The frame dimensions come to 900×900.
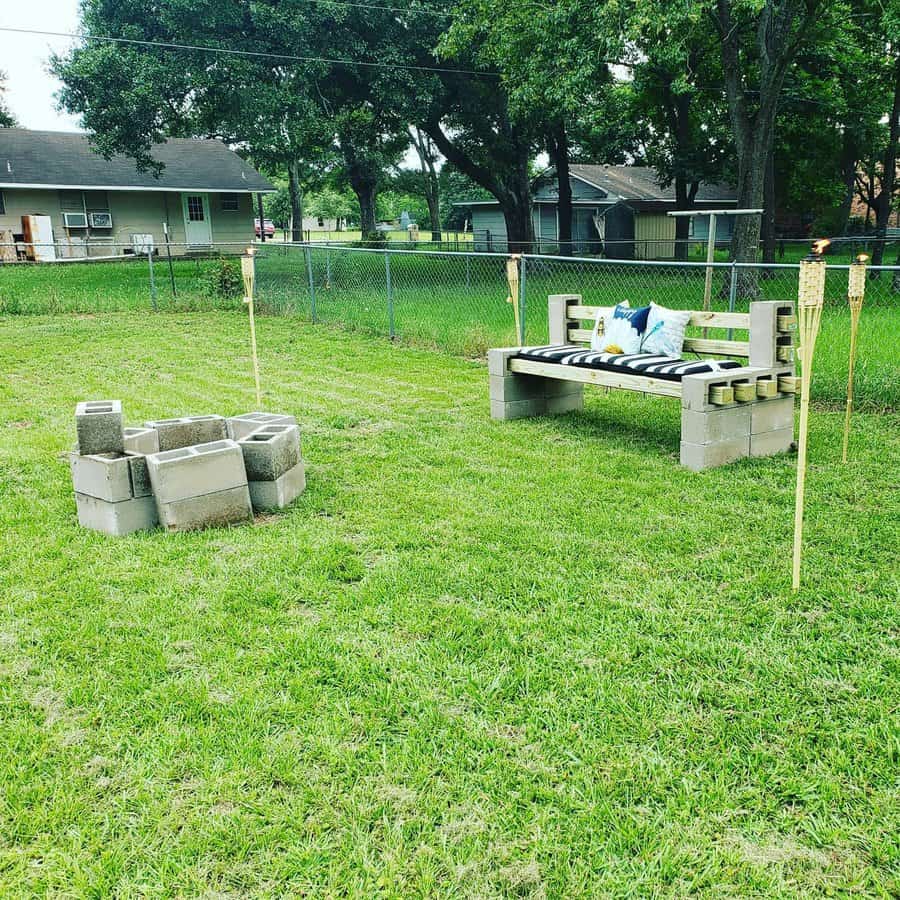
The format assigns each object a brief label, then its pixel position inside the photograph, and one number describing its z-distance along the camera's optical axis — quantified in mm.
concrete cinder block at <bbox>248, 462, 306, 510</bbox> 4863
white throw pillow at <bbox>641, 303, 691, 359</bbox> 6277
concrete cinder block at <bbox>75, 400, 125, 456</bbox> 4566
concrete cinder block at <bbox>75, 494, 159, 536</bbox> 4520
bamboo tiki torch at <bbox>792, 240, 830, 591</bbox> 3373
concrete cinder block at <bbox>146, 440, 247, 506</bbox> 4469
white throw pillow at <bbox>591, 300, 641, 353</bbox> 6523
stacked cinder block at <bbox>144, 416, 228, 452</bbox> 5148
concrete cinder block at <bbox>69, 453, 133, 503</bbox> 4465
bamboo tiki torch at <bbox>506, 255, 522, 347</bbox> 7696
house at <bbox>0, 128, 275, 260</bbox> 28156
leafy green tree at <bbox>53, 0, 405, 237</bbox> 19922
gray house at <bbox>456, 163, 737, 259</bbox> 38312
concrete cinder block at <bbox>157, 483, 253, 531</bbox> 4539
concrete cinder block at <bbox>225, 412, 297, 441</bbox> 5316
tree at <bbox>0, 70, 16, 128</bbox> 42041
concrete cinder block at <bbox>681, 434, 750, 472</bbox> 5441
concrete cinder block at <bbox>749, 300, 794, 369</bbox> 5621
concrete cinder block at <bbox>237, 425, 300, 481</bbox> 4762
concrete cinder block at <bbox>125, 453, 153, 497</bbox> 4523
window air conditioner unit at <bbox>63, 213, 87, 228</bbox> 29125
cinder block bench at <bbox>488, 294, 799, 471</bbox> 5410
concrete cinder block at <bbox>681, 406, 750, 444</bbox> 5387
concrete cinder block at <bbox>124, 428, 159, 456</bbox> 4945
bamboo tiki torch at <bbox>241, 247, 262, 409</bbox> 6652
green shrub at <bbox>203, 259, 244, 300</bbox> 16484
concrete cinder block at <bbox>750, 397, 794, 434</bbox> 5664
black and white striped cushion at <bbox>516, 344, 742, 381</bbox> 5695
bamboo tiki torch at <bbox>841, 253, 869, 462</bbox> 5098
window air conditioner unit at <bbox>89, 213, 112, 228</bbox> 29688
